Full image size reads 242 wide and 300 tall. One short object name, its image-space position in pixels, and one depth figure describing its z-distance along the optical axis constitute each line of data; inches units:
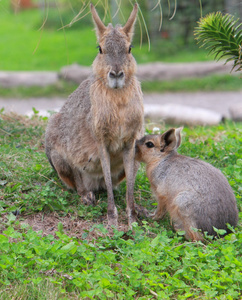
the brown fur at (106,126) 356.2
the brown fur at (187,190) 331.0
